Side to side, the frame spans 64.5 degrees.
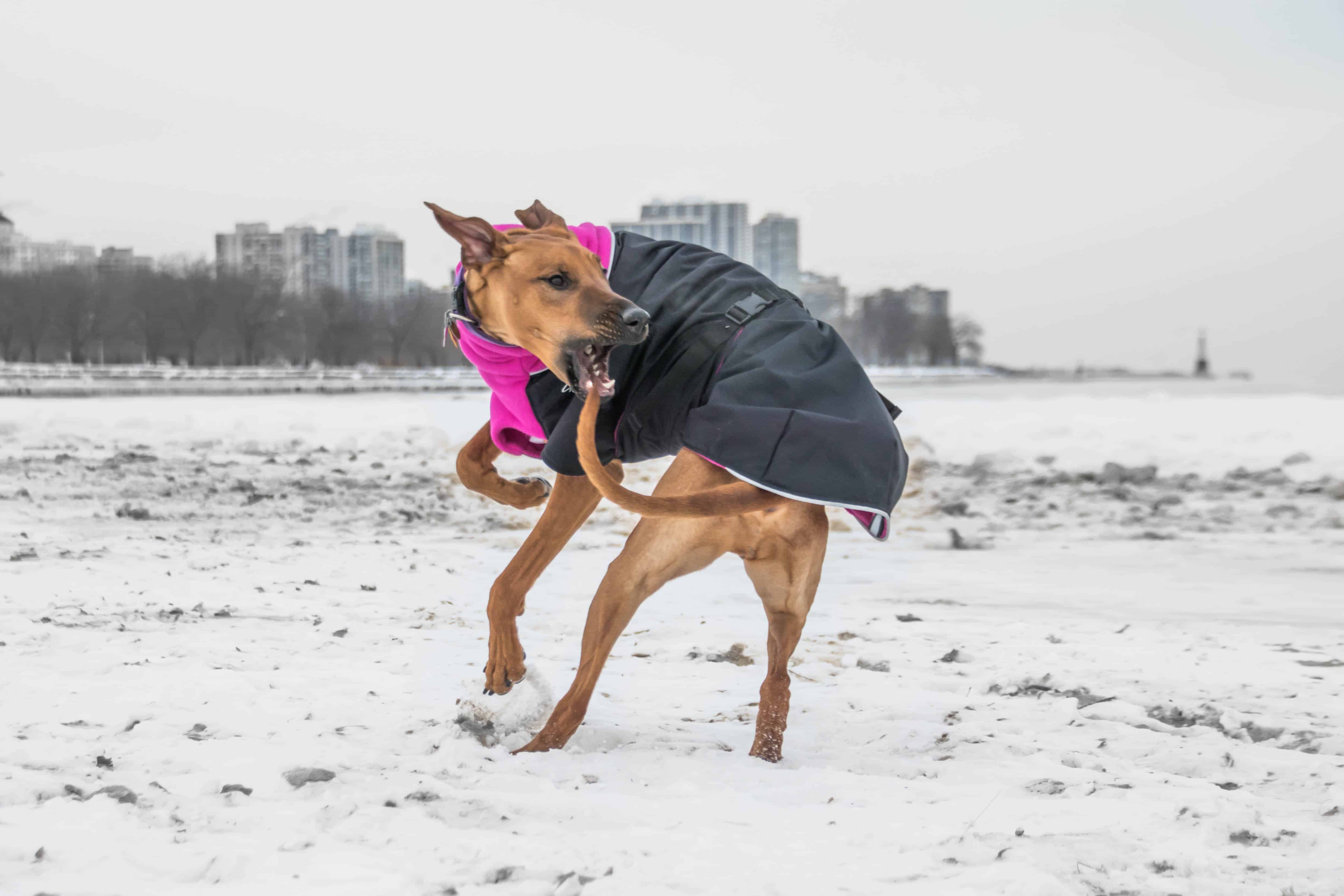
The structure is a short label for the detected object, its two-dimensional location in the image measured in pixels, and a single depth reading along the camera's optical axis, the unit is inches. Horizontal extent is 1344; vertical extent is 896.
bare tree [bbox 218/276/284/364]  2282.2
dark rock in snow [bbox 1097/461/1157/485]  468.8
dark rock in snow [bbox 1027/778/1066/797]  129.1
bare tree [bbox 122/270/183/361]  2245.3
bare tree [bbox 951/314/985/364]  3976.4
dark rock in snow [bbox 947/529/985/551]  331.9
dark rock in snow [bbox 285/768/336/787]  119.7
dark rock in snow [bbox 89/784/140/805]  111.3
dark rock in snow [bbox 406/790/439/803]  116.9
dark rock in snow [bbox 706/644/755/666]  188.4
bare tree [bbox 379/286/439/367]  2303.2
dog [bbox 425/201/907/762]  123.2
